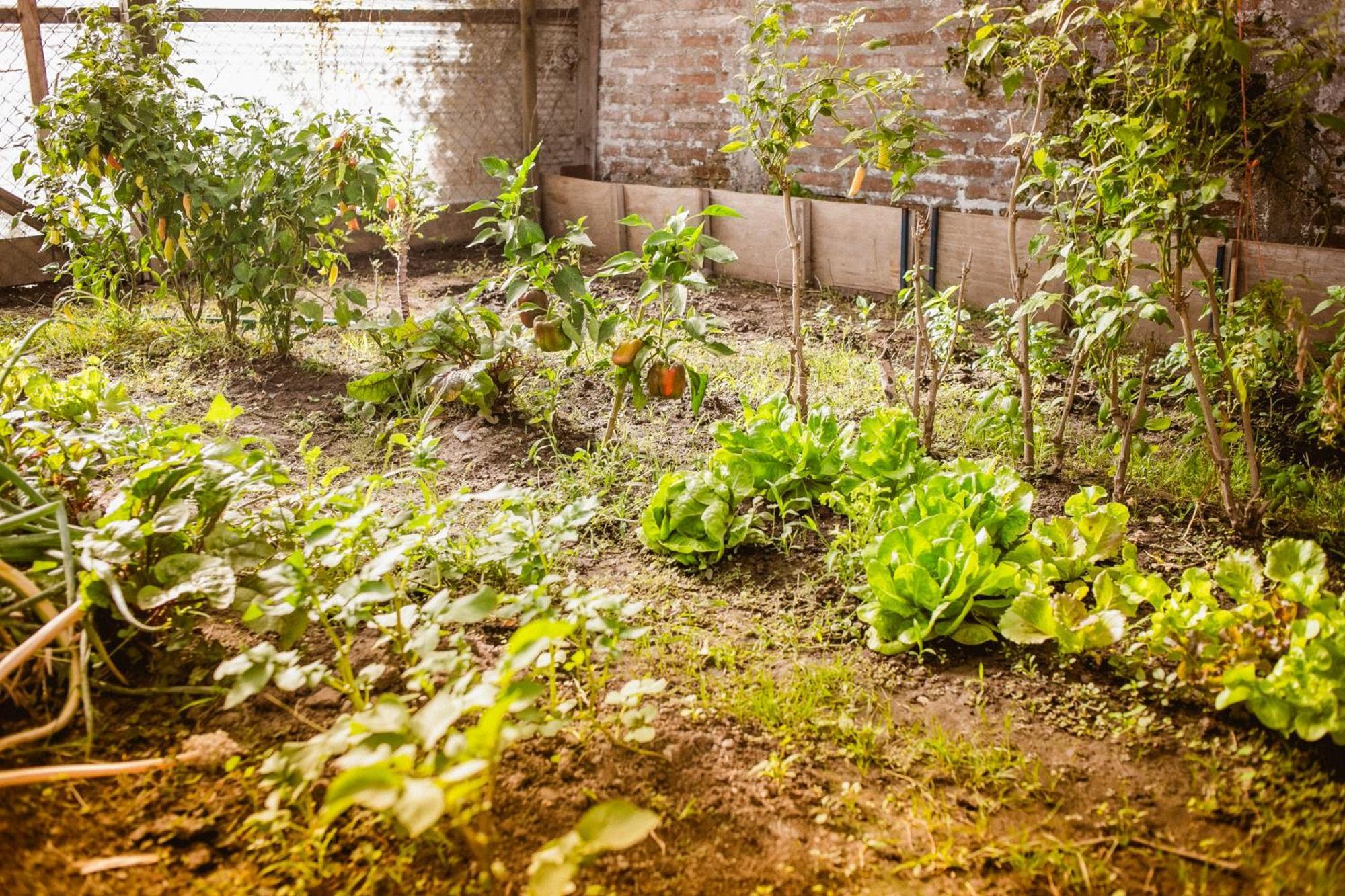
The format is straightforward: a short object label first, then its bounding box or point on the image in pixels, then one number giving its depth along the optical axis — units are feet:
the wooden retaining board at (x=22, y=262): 16.88
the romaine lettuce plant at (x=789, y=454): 9.37
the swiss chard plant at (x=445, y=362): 11.12
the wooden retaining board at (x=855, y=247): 16.89
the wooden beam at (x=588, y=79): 22.53
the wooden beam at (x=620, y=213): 20.61
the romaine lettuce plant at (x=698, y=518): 8.56
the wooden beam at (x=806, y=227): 17.58
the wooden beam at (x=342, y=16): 16.42
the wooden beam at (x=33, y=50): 16.06
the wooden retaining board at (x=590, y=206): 20.97
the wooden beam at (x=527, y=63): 21.63
